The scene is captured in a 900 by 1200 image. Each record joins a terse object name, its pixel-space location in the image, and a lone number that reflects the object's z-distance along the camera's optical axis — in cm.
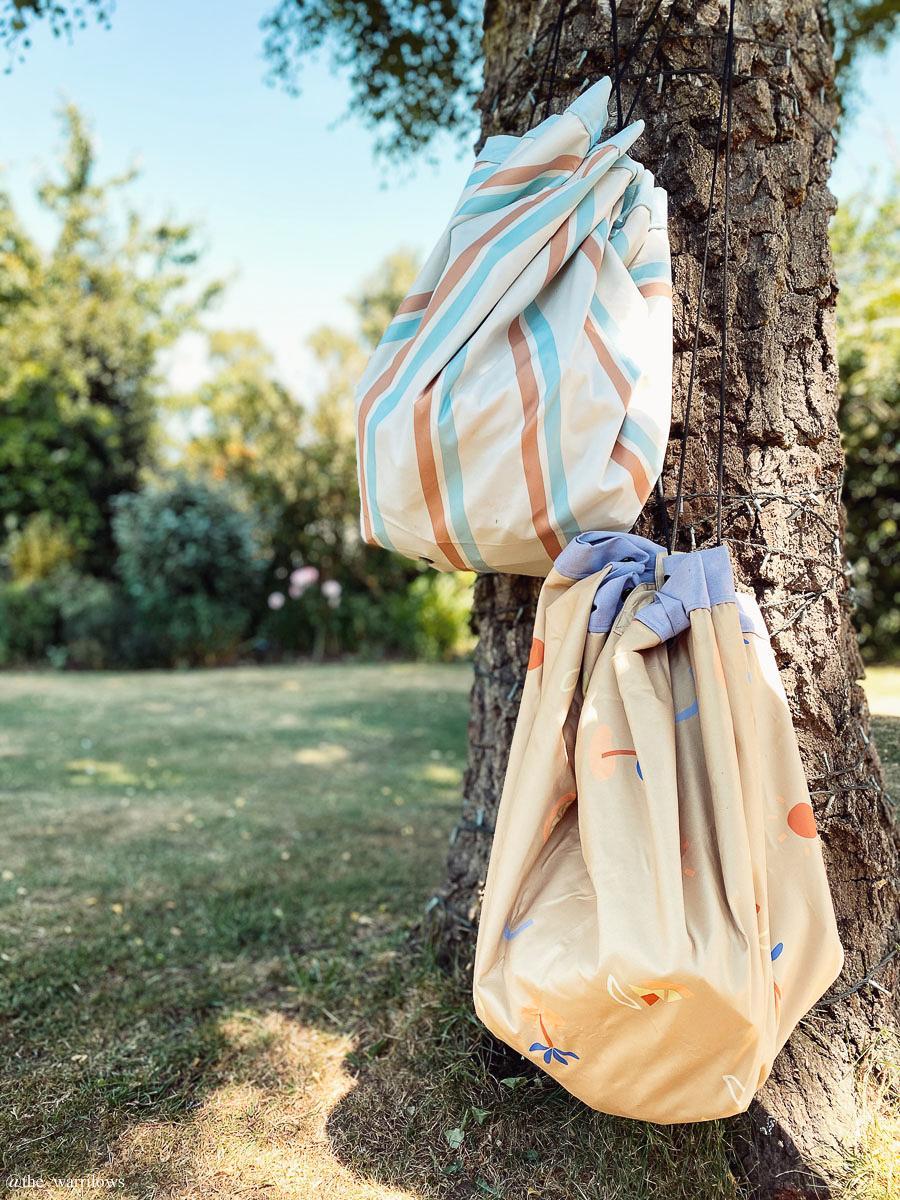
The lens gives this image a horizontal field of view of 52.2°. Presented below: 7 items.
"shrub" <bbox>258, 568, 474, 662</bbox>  1037
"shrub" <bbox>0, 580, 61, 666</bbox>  988
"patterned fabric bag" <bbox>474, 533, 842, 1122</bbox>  123
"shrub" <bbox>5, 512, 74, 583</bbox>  1098
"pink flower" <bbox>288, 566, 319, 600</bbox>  1010
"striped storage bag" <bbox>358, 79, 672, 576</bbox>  143
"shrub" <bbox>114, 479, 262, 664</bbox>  999
